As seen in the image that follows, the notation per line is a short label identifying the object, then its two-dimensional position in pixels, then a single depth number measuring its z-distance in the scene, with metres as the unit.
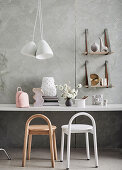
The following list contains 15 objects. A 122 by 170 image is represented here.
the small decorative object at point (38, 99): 4.11
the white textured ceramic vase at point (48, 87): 4.32
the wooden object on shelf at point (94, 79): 4.52
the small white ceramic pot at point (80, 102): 4.04
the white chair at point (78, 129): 3.43
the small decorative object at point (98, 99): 4.28
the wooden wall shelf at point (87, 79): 4.51
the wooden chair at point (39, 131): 3.53
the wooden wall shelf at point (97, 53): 4.47
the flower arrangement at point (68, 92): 4.10
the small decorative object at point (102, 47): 4.42
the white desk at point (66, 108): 3.88
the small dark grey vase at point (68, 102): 4.11
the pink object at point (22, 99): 3.99
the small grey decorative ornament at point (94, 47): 4.40
